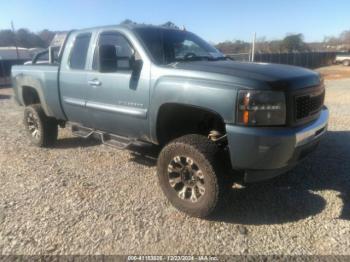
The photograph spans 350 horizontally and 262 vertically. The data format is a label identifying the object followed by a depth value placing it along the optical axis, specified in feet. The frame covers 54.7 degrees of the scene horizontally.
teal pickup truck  10.00
